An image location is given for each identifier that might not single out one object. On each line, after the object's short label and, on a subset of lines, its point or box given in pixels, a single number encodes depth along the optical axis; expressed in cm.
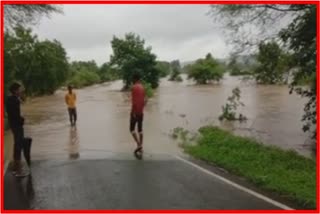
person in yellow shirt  1997
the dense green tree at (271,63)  1712
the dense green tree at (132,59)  6000
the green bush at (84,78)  7789
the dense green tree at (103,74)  10167
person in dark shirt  1057
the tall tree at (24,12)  1966
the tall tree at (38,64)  4100
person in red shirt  1294
